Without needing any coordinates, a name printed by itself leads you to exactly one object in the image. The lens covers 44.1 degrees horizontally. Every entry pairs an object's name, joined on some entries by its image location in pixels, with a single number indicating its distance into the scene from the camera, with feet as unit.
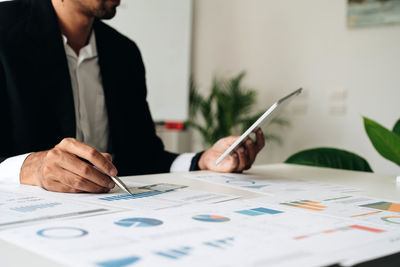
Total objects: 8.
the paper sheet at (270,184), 3.53
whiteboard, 14.61
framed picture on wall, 12.40
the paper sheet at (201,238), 1.71
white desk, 3.25
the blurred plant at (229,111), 14.61
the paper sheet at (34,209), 2.27
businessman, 4.83
